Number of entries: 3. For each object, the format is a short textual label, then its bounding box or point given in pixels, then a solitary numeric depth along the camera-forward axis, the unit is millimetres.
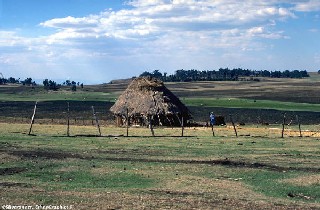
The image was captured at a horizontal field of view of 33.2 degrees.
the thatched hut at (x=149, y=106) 51188
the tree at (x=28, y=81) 195375
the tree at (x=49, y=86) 152888
